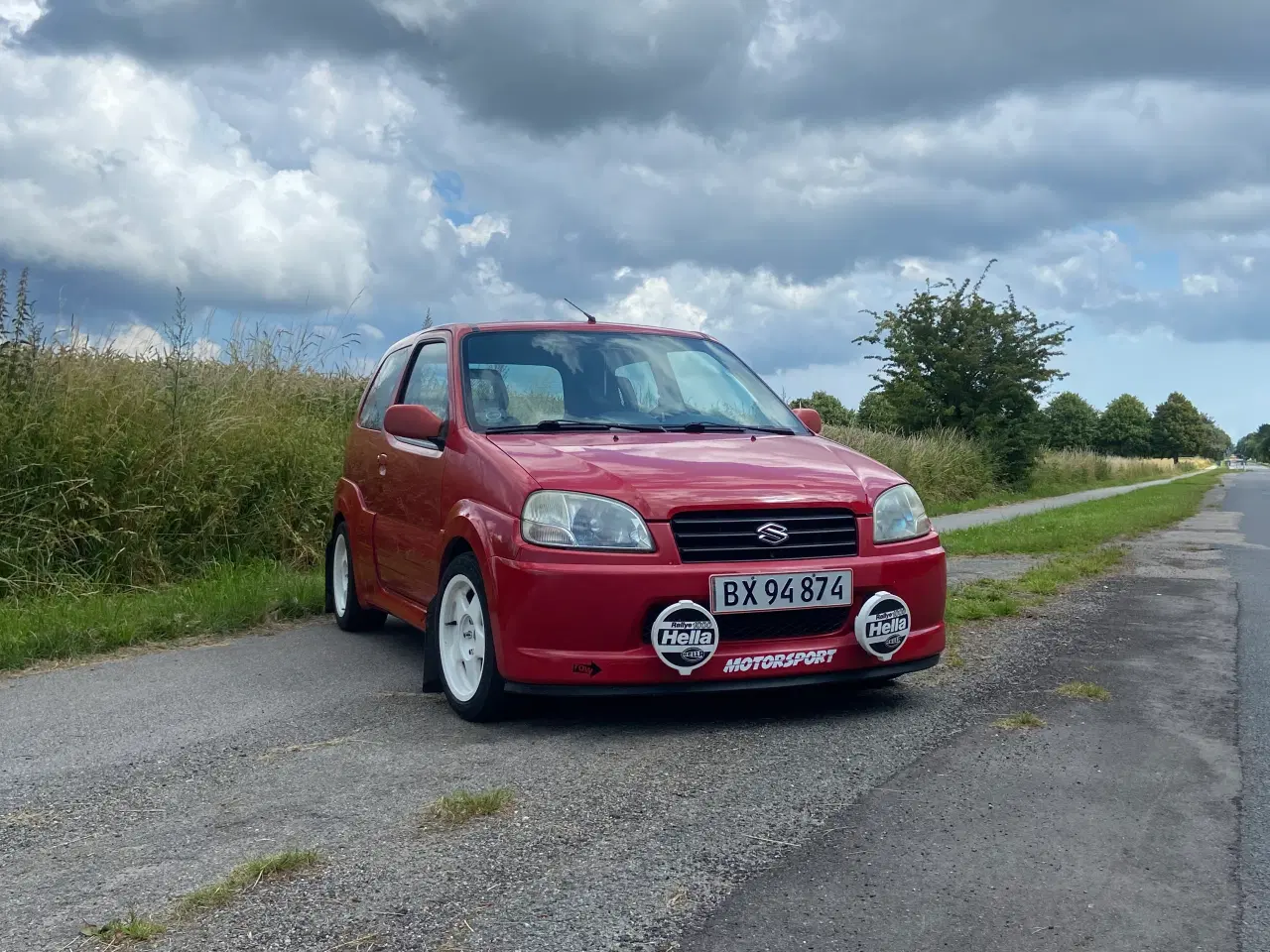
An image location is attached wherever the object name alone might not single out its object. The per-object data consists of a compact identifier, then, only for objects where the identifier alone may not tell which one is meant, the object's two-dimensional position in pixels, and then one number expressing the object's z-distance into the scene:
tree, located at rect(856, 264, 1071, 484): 29.47
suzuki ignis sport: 4.28
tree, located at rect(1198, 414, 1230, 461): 148.88
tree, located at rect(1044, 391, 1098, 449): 111.12
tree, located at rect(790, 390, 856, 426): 87.69
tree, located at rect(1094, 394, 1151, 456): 131.75
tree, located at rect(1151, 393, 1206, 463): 140.62
